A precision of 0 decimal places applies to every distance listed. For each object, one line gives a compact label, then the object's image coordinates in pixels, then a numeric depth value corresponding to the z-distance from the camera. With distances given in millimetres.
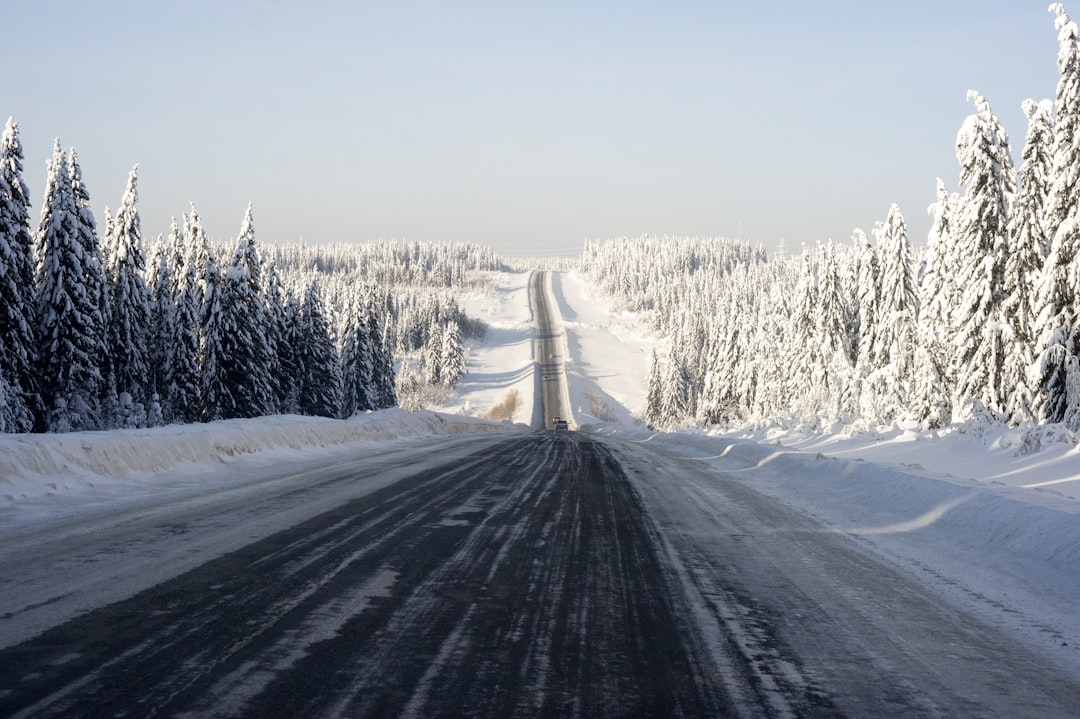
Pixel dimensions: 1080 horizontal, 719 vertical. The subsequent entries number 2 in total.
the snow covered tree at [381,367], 81875
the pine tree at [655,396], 103688
